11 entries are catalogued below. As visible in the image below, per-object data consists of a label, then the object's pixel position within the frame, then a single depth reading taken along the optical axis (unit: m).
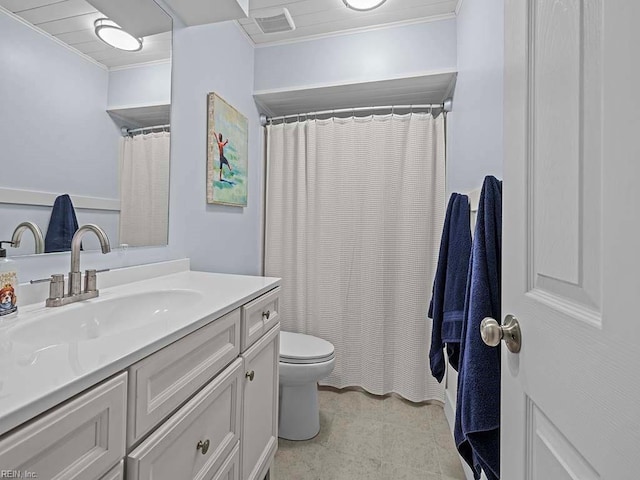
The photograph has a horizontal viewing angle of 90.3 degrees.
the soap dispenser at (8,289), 0.76
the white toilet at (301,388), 1.63
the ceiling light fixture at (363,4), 1.74
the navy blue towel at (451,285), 1.26
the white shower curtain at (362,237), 2.07
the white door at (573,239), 0.36
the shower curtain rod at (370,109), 2.06
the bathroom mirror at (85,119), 0.88
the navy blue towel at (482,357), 0.79
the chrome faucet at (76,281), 0.88
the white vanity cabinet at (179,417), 0.45
